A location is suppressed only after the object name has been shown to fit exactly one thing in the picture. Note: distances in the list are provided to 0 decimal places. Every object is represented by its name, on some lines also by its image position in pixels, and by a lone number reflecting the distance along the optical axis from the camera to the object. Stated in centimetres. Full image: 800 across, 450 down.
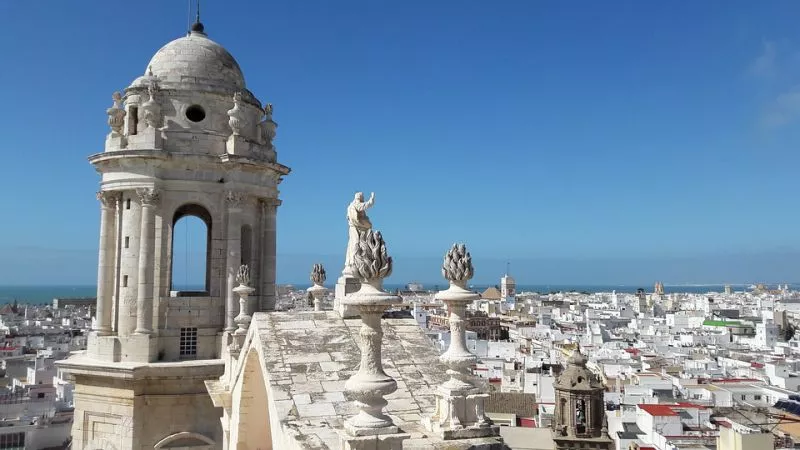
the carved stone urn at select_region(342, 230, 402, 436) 697
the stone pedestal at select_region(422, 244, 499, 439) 807
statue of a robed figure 1110
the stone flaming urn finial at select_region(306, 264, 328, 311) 1542
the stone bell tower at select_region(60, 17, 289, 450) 1706
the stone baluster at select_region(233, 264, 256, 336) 1450
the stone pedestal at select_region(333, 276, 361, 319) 1184
